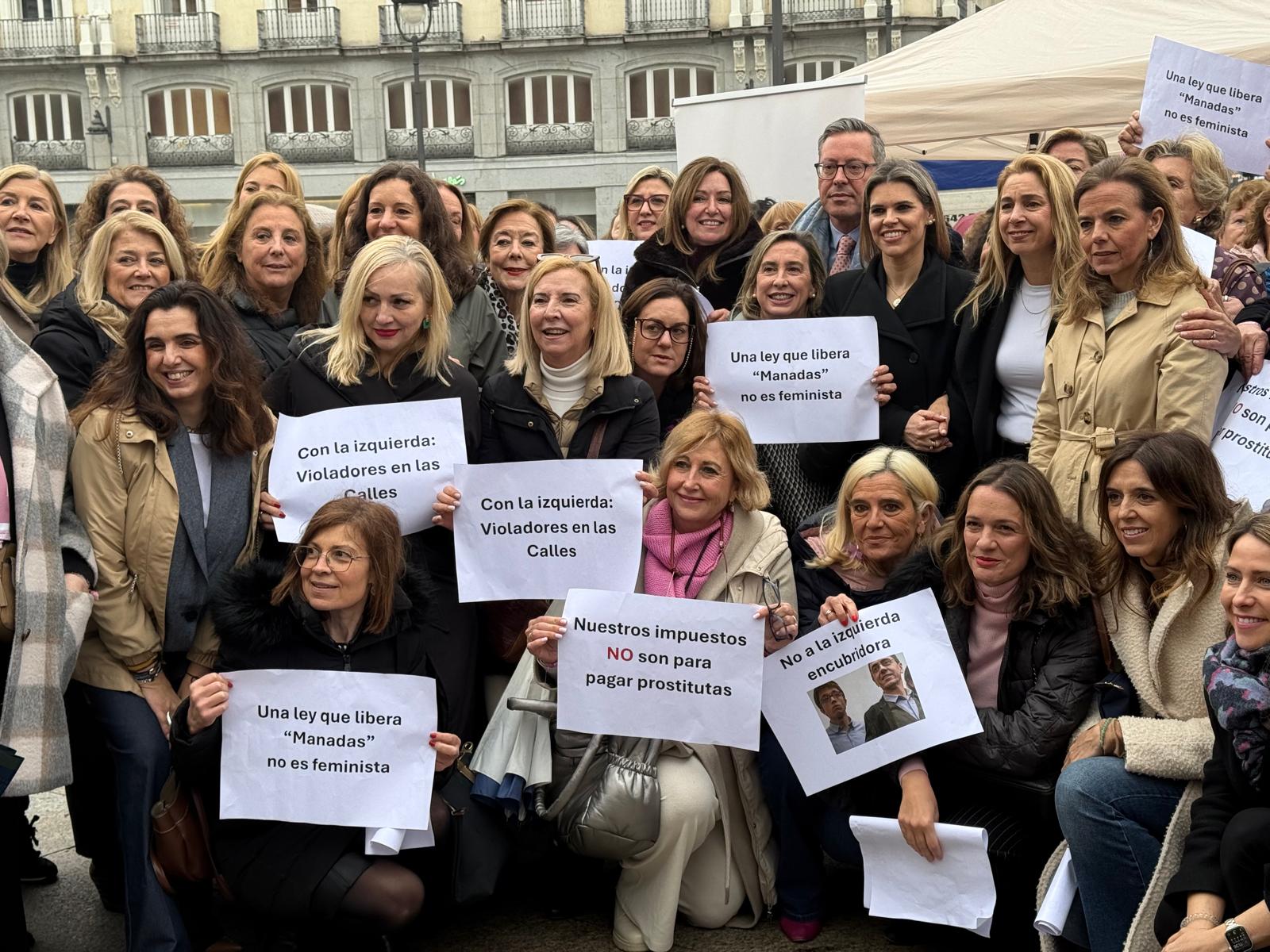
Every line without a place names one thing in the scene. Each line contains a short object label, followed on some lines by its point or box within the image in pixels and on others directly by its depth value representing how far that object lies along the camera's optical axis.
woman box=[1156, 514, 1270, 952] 3.44
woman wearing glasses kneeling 4.18
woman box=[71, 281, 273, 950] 4.25
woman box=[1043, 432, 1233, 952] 3.85
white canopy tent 10.78
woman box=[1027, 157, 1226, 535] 4.57
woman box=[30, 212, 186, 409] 4.98
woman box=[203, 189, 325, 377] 5.54
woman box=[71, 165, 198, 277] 6.04
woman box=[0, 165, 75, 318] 5.80
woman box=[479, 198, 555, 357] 6.18
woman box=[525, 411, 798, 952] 4.62
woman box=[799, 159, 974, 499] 5.36
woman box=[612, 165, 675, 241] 7.56
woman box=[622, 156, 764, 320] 6.22
